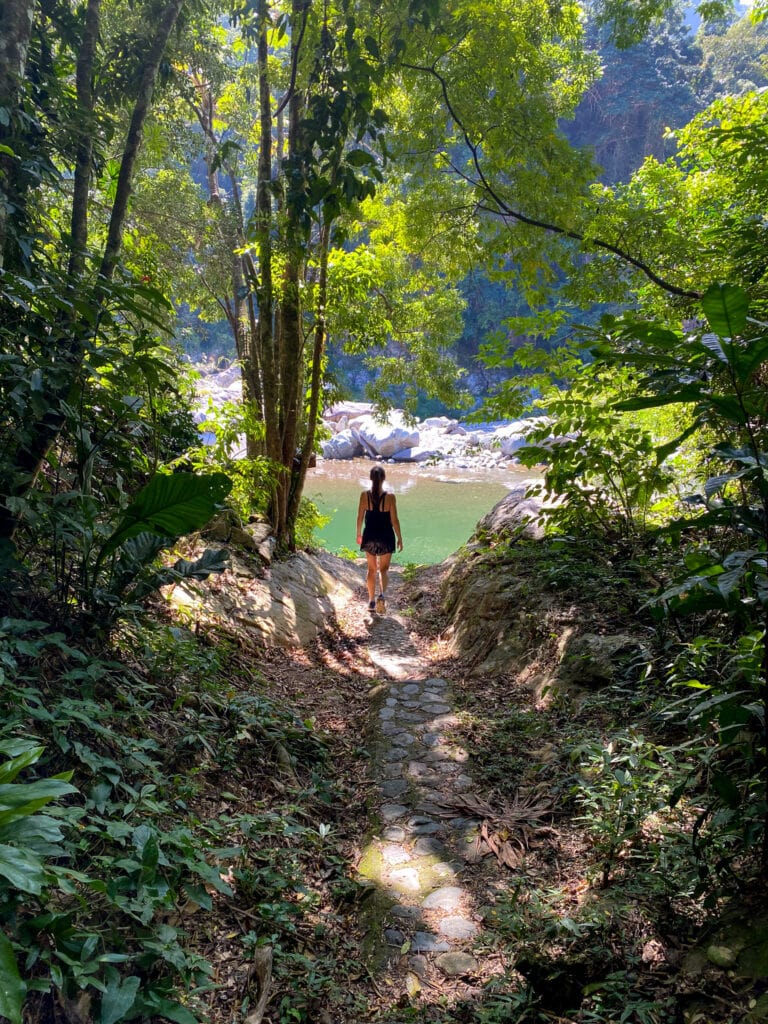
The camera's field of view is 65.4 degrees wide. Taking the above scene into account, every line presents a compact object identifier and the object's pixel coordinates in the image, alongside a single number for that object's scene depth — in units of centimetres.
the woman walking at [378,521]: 599
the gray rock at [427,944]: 189
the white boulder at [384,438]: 3419
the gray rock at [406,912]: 203
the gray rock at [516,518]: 534
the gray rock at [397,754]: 313
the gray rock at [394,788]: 280
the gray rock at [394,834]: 245
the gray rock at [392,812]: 260
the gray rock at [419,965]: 180
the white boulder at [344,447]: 3419
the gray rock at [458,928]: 194
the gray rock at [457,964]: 179
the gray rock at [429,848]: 236
